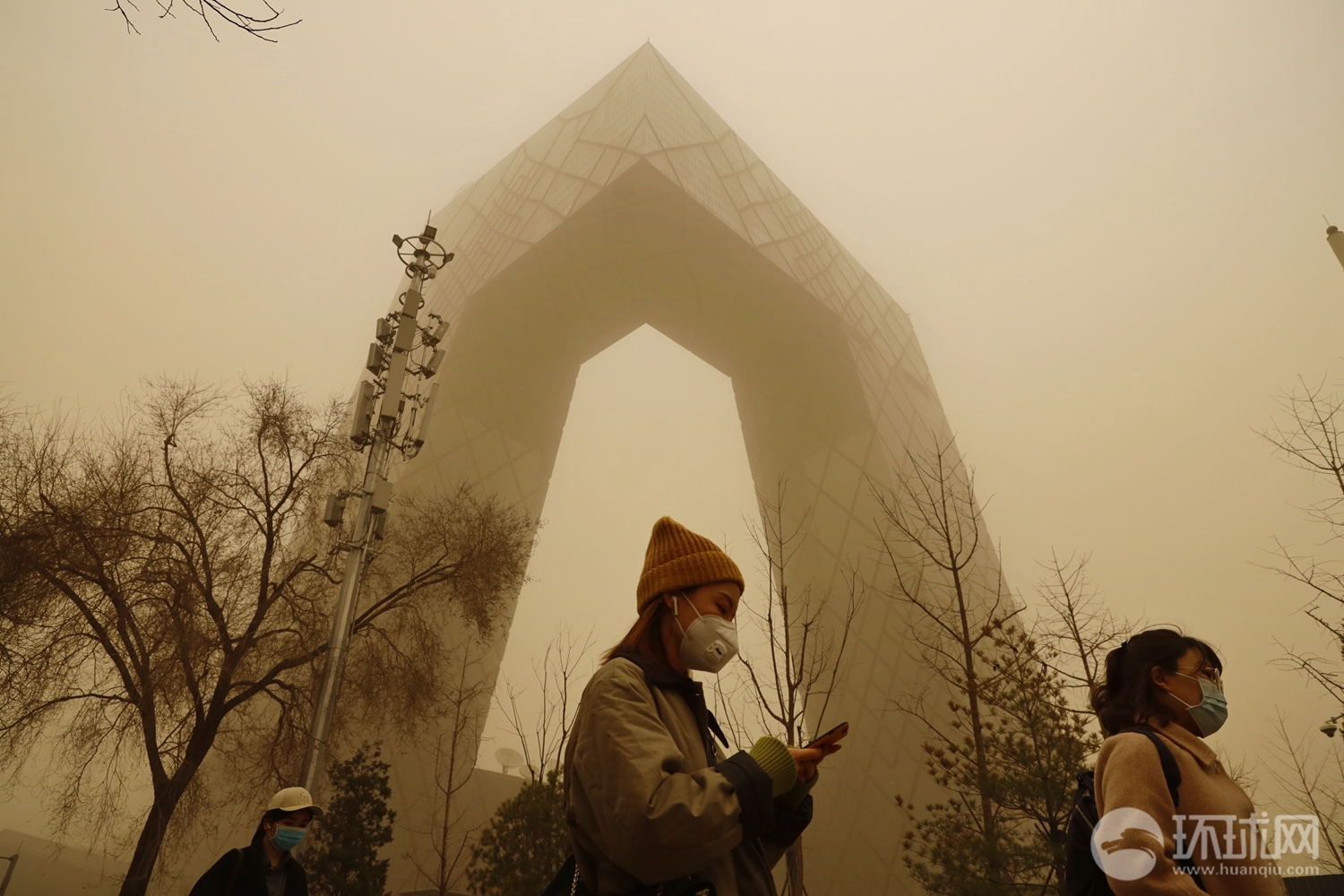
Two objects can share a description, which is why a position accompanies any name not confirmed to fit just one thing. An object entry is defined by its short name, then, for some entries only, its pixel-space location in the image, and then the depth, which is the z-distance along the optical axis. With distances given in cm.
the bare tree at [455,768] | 1433
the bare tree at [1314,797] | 1176
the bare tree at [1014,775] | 739
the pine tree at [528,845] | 1007
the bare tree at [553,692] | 1614
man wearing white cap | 406
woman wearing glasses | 182
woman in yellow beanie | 155
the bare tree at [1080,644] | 817
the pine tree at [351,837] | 952
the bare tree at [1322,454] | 774
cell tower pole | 692
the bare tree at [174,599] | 866
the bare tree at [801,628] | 1708
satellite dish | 1566
